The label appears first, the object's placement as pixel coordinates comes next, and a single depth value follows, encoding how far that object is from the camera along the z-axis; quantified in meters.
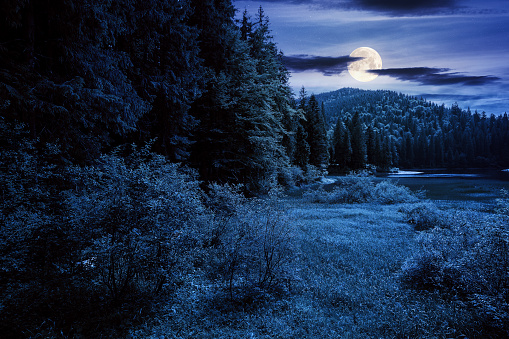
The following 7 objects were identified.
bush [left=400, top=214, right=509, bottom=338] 4.79
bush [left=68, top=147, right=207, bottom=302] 5.07
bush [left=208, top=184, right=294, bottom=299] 6.30
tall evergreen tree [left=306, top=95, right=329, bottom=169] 51.31
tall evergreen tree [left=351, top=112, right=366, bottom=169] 76.50
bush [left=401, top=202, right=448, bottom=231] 13.60
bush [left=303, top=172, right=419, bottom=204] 23.67
